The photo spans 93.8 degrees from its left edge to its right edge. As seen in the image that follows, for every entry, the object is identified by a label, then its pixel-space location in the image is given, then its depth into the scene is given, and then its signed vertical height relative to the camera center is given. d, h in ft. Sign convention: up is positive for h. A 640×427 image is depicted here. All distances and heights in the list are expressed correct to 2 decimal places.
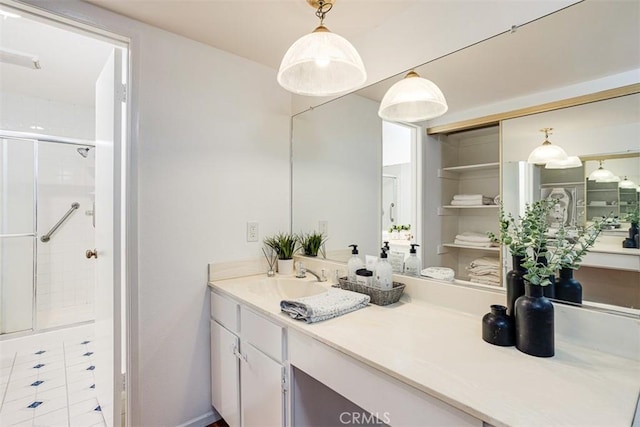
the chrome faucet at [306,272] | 5.88 -1.21
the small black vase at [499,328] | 2.99 -1.17
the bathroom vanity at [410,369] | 2.19 -1.36
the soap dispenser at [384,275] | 4.43 -0.92
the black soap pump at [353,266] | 4.96 -0.88
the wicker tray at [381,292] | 4.29 -1.17
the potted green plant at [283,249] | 6.32 -0.76
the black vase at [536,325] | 2.77 -1.05
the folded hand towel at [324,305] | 3.66 -1.19
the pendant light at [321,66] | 3.36 +1.84
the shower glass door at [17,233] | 8.84 -0.55
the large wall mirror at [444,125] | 3.10 +1.37
